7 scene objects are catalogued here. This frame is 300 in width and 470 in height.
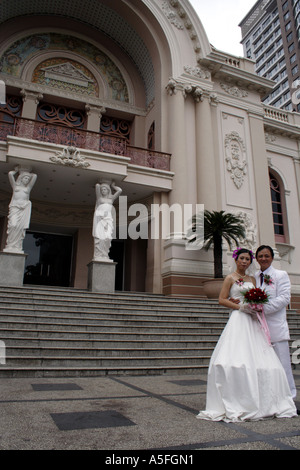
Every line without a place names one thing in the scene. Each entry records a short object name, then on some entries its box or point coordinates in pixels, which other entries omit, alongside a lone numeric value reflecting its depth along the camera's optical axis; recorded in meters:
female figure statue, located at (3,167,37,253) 9.90
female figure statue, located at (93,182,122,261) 10.74
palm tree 11.01
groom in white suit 3.26
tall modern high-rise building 55.85
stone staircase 5.24
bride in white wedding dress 2.78
